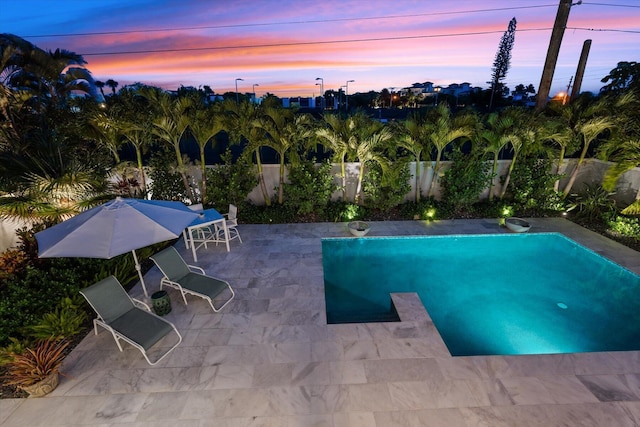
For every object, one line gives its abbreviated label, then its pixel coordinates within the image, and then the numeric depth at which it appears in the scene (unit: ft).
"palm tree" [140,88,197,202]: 29.73
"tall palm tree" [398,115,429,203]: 32.11
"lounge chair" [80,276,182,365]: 15.31
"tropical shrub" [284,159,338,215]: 33.58
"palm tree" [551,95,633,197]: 30.07
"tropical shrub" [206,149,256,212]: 33.50
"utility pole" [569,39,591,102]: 41.30
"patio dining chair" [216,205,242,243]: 29.76
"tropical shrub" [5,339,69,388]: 13.08
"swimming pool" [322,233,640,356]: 19.07
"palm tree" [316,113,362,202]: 31.04
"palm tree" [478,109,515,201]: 31.42
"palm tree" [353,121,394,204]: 30.89
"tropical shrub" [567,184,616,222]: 32.53
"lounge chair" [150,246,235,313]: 19.54
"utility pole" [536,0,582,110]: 35.06
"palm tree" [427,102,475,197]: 31.60
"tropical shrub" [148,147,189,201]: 33.30
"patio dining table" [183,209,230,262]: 27.25
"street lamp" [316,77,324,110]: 105.87
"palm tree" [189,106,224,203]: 30.73
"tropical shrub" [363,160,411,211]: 33.09
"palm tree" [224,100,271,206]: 30.86
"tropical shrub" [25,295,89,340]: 16.02
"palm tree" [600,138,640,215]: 26.11
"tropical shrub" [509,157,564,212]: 34.58
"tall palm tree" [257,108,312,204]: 31.19
